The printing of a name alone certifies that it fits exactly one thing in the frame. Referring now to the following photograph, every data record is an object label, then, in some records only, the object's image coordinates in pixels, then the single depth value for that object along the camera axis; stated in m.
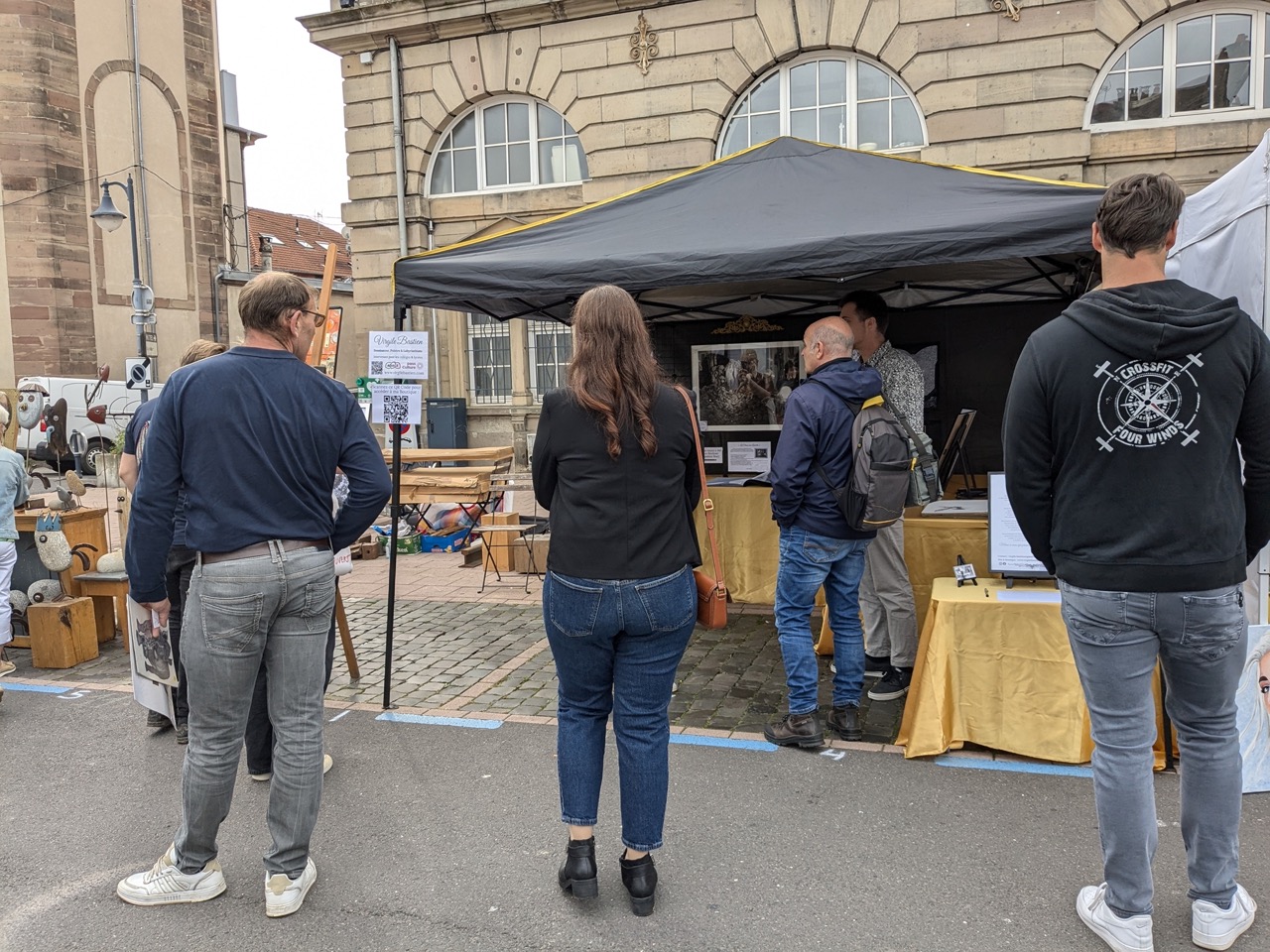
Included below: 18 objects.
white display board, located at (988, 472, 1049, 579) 4.25
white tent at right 3.51
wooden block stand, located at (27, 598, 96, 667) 5.96
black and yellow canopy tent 4.34
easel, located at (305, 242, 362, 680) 4.16
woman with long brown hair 2.76
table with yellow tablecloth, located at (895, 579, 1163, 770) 3.99
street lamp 17.88
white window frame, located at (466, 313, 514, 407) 16.30
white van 18.81
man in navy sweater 2.82
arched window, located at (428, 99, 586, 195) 14.91
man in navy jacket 4.16
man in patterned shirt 4.91
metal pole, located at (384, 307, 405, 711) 4.91
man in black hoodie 2.44
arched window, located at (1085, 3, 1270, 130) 11.51
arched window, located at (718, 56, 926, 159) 12.98
